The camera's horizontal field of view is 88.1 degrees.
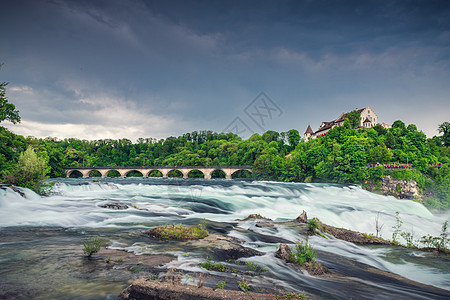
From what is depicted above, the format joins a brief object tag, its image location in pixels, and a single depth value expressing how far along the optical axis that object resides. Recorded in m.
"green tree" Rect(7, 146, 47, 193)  19.69
